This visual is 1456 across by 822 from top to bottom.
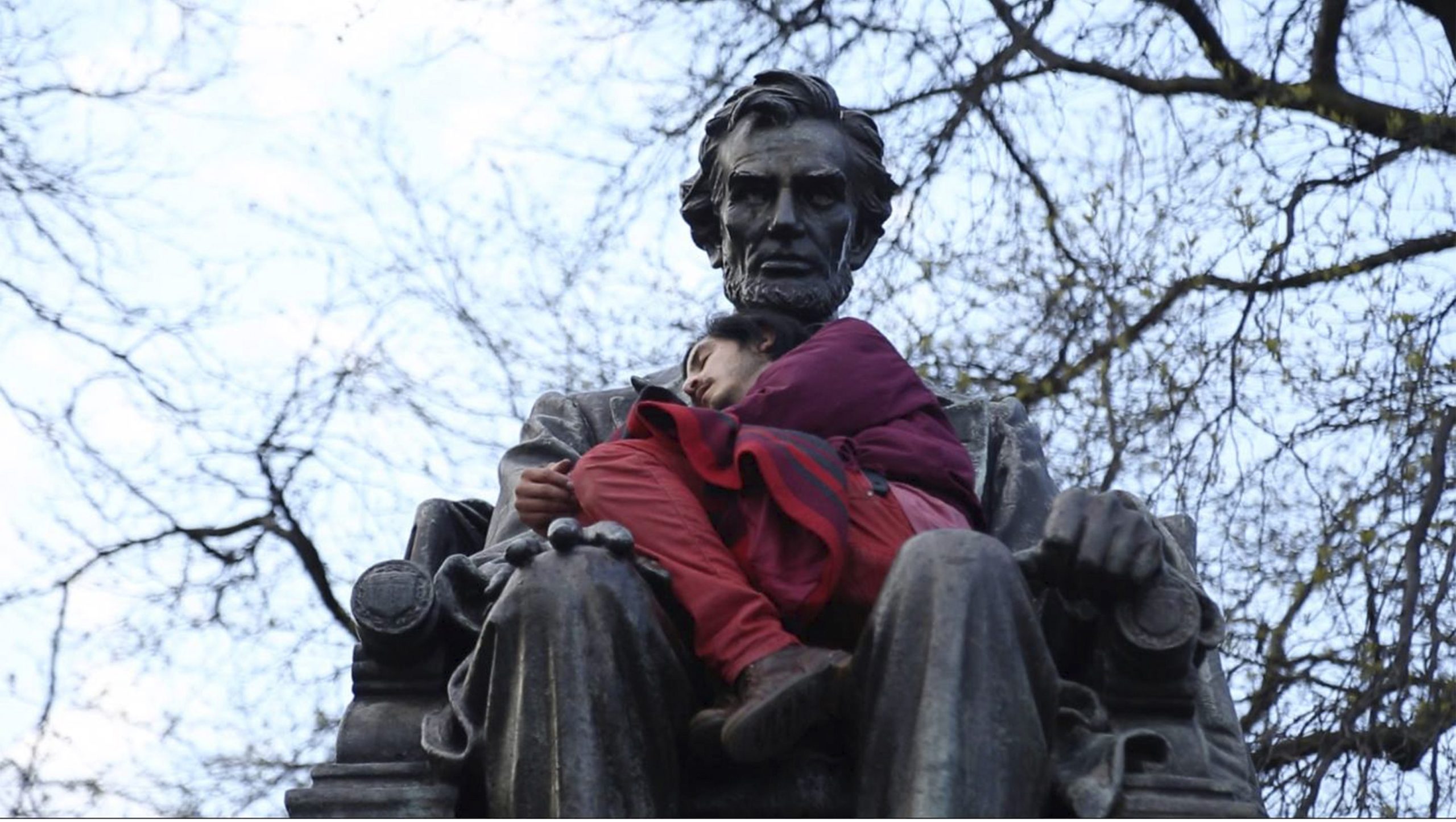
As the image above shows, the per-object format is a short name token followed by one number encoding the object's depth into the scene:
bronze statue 4.29
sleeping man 4.41
